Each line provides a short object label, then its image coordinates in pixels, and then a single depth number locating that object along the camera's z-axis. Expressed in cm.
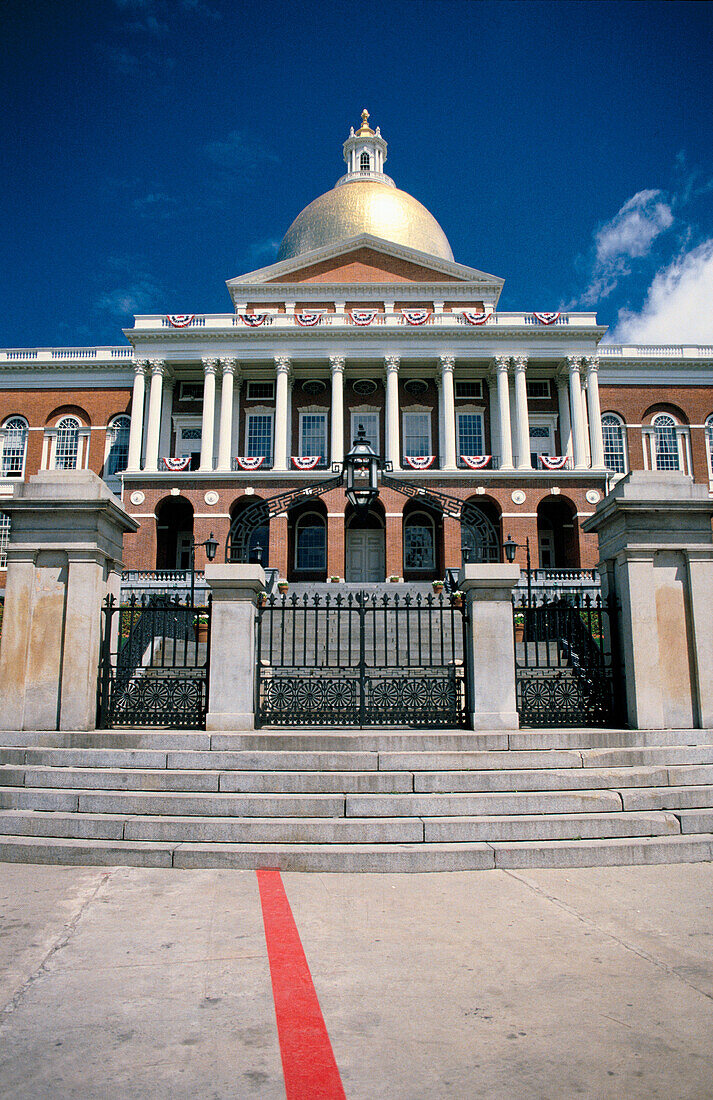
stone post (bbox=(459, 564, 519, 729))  905
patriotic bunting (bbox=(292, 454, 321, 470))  3938
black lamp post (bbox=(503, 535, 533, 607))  1942
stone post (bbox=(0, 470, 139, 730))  894
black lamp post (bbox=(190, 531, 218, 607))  1936
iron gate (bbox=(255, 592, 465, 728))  939
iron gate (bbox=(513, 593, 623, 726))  941
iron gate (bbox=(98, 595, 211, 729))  929
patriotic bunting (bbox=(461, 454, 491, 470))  3966
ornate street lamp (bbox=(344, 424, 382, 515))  1147
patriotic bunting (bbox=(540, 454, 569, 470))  3947
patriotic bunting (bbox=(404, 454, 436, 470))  3869
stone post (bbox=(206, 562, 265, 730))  909
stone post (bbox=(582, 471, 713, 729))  905
